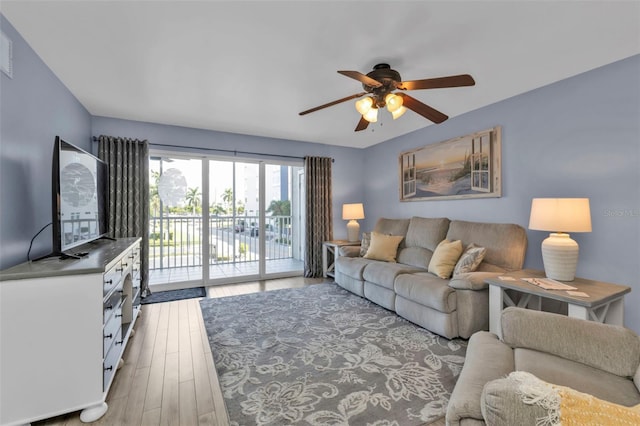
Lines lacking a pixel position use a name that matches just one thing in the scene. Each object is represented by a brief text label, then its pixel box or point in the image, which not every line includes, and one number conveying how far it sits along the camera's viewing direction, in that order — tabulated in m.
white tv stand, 1.52
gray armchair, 0.94
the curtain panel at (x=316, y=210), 5.04
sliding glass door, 4.39
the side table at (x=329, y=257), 4.88
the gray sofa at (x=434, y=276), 2.57
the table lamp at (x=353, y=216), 4.92
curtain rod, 4.08
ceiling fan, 1.98
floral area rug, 1.70
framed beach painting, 3.31
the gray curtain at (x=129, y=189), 3.73
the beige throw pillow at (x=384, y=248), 3.94
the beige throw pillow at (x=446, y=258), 3.02
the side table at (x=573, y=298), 1.92
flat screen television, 1.87
